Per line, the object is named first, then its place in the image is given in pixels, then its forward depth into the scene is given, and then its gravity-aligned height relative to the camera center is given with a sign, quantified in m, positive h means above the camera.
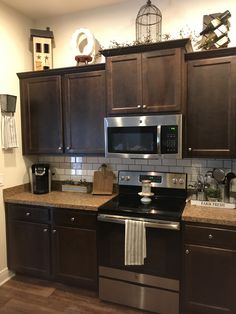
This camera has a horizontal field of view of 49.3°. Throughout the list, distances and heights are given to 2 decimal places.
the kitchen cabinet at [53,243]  2.44 -1.01
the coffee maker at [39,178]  2.96 -0.39
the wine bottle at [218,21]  2.29 +1.08
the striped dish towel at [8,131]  2.73 +0.14
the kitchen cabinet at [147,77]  2.27 +0.60
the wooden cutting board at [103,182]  2.85 -0.44
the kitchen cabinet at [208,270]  1.98 -1.01
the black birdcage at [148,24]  2.66 +1.25
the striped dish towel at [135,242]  2.14 -0.83
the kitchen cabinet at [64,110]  2.69 +0.37
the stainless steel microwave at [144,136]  2.29 +0.06
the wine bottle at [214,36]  2.30 +0.95
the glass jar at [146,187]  2.50 -0.43
